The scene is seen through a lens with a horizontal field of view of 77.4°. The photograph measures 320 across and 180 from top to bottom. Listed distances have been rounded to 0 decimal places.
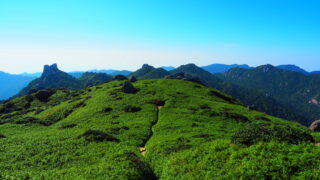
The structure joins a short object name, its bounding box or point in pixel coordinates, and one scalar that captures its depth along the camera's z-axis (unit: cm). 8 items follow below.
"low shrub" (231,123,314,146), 2103
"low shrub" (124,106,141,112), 5557
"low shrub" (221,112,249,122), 4872
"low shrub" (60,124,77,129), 4512
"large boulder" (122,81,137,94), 7906
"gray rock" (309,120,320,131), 3981
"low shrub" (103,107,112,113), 5725
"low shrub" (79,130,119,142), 3182
